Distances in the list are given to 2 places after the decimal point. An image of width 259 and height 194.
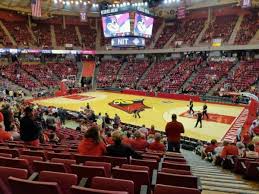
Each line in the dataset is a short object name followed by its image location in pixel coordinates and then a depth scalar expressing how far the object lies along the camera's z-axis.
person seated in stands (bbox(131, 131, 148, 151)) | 5.71
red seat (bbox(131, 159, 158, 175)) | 3.46
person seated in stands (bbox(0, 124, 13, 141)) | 5.65
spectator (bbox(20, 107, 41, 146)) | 5.11
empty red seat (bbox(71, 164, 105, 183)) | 2.65
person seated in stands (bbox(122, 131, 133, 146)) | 5.77
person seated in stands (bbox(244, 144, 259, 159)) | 5.63
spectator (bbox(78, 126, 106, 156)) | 3.87
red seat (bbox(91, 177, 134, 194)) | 2.22
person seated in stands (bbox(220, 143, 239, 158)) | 5.93
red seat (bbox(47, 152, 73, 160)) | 3.74
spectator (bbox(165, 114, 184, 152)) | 6.86
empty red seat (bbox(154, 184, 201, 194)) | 2.21
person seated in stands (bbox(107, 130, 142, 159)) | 3.86
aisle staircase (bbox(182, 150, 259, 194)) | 3.78
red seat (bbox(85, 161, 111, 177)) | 2.92
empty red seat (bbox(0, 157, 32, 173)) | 2.78
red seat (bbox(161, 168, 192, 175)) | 3.18
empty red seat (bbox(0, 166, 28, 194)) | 2.38
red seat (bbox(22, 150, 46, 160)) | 3.83
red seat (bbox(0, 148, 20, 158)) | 3.72
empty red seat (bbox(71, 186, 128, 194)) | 1.81
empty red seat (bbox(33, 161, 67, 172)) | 2.71
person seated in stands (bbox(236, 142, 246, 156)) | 6.17
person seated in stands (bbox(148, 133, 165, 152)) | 6.03
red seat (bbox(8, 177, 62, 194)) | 1.93
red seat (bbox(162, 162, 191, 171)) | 3.57
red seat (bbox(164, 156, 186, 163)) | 4.48
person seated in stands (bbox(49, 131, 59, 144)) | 7.34
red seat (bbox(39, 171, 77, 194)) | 2.31
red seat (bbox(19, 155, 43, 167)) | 3.33
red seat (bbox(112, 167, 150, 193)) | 2.65
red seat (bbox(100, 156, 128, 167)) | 3.56
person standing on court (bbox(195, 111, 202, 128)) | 14.08
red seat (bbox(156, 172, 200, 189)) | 2.67
